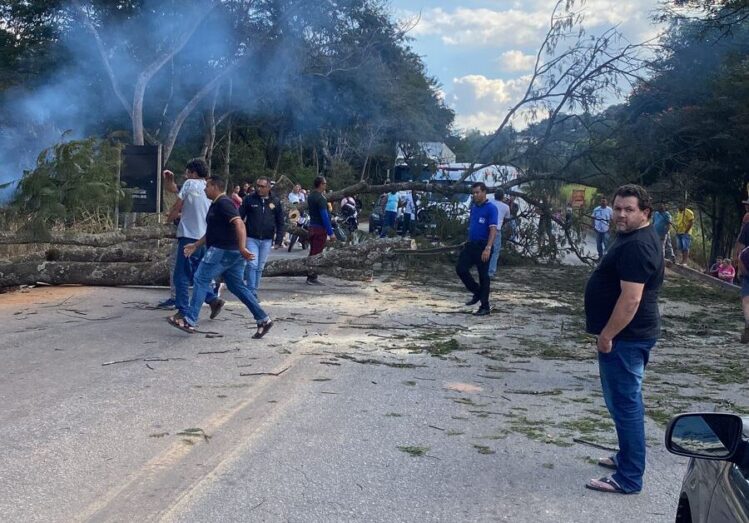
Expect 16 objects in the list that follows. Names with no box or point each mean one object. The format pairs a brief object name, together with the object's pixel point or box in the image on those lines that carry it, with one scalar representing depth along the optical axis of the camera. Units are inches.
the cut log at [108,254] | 474.6
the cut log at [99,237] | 470.3
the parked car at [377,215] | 941.2
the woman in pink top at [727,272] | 624.7
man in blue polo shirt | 422.6
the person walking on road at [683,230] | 797.2
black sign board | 611.5
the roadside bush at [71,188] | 544.1
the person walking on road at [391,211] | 823.7
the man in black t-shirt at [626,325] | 174.6
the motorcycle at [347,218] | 835.8
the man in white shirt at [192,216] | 354.6
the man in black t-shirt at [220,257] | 329.1
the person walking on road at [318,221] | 522.0
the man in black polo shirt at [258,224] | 413.4
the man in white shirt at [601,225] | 671.8
